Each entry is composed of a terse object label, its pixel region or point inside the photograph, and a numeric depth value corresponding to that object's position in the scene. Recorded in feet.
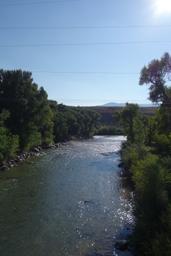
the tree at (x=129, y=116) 146.36
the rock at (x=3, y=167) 95.54
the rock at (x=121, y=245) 42.83
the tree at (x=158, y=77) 91.43
